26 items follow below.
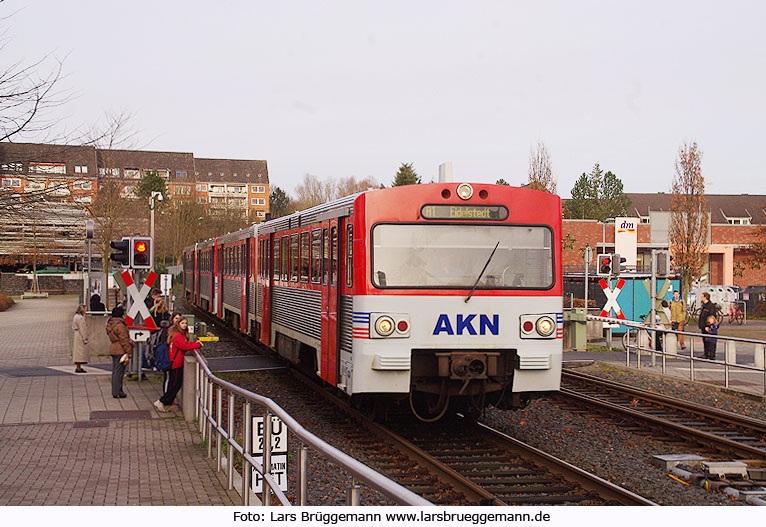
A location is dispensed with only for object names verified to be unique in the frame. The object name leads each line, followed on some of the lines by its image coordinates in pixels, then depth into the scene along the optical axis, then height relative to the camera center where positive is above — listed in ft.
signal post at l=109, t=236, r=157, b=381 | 50.31 -0.15
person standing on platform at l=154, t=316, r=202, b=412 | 40.98 -3.98
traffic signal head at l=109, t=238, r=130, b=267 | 51.03 +1.07
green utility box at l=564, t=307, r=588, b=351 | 80.33 -5.07
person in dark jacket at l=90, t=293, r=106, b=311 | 81.61 -2.91
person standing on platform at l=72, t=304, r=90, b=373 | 57.41 -4.52
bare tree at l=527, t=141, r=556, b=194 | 194.18 +21.99
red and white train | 33.32 -0.90
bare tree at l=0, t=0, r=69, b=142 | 43.86 +8.45
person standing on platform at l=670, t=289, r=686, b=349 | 81.76 -3.75
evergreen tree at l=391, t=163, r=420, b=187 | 281.54 +30.94
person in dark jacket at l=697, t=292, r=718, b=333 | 70.33 -3.01
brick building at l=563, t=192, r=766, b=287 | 176.65 +5.39
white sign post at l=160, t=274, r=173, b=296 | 100.94 -1.32
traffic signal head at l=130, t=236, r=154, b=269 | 51.67 +1.02
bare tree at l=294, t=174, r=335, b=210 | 303.76 +28.23
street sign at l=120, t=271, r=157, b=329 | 50.26 -1.50
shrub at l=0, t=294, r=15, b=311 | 148.95 -5.35
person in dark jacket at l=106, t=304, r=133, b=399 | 46.24 -4.04
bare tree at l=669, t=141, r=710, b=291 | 158.51 +9.57
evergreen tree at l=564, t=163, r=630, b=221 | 298.15 +26.58
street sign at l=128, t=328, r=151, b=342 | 50.16 -3.59
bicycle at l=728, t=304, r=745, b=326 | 132.26 -6.37
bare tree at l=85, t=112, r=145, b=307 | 104.95 +8.07
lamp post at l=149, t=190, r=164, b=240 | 112.57 +9.37
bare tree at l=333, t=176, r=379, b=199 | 299.36 +29.61
